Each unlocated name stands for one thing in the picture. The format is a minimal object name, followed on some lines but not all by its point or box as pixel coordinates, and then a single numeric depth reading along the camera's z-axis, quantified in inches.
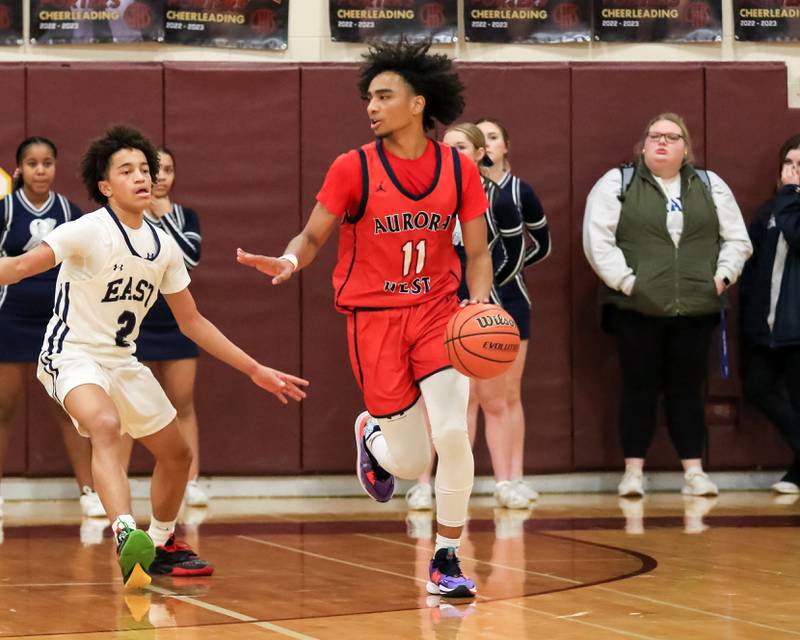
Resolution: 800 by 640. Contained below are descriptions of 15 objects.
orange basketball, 380.2
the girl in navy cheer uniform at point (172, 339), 620.1
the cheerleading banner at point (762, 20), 709.3
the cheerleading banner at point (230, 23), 681.0
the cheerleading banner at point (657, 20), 702.5
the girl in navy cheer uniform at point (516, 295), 623.5
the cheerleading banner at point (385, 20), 689.0
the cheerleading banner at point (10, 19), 671.1
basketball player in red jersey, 396.5
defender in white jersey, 407.5
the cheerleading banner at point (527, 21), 697.6
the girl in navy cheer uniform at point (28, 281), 606.2
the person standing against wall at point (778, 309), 668.1
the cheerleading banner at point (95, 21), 671.8
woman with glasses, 647.8
